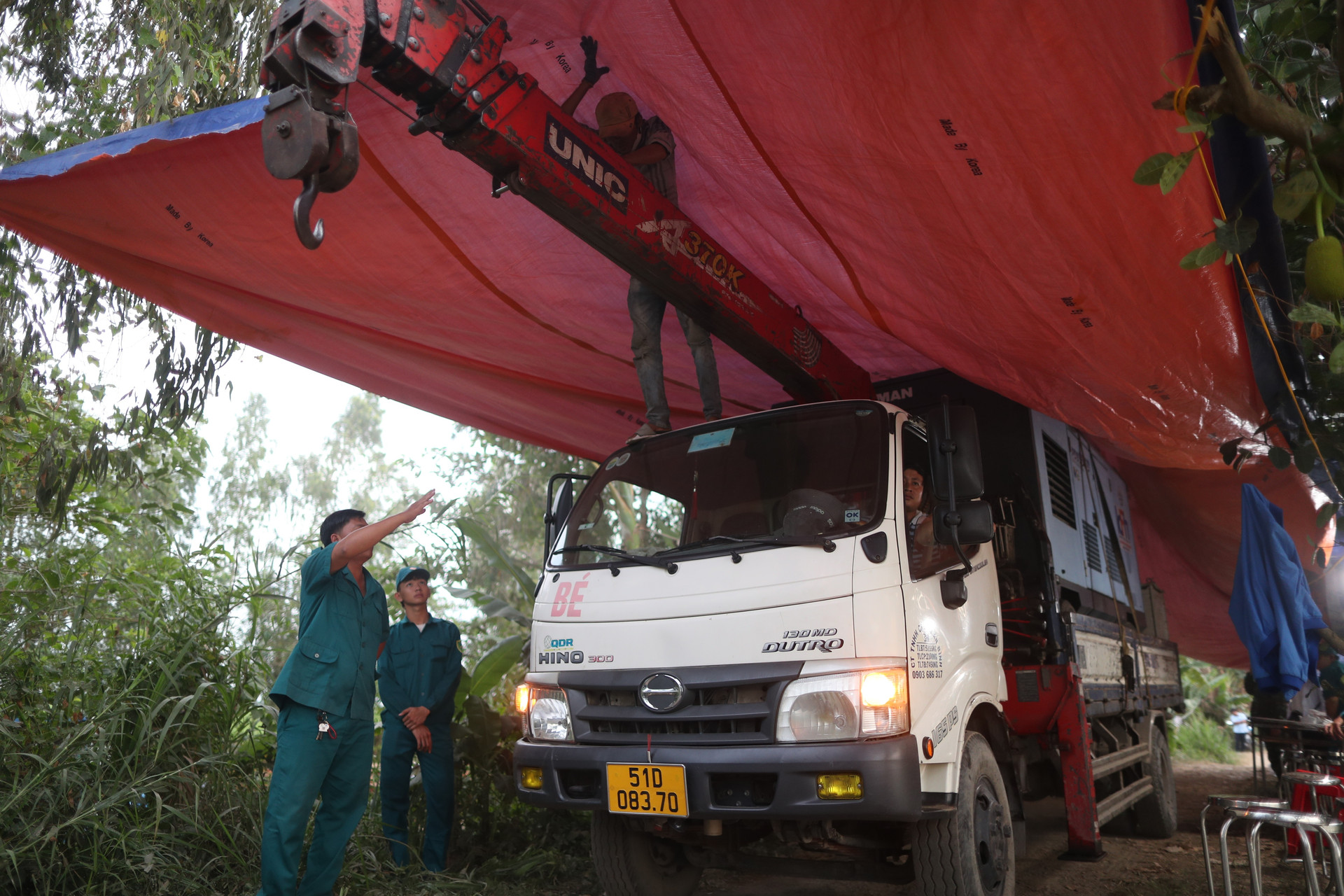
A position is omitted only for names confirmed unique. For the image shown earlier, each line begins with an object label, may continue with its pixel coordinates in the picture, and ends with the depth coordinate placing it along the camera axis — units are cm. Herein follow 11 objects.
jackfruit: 183
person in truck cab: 378
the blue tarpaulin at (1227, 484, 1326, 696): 582
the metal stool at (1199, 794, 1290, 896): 349
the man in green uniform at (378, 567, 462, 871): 520
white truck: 328
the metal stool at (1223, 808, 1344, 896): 323
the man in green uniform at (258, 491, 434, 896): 395
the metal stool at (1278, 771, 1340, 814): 400
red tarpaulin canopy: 306
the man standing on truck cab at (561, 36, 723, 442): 407
